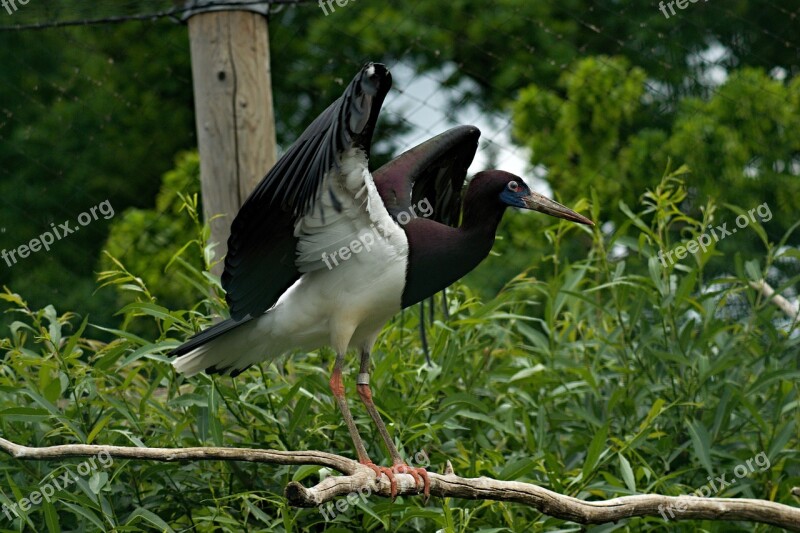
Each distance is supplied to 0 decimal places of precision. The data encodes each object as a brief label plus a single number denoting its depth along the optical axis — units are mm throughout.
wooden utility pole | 8359
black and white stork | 5660
